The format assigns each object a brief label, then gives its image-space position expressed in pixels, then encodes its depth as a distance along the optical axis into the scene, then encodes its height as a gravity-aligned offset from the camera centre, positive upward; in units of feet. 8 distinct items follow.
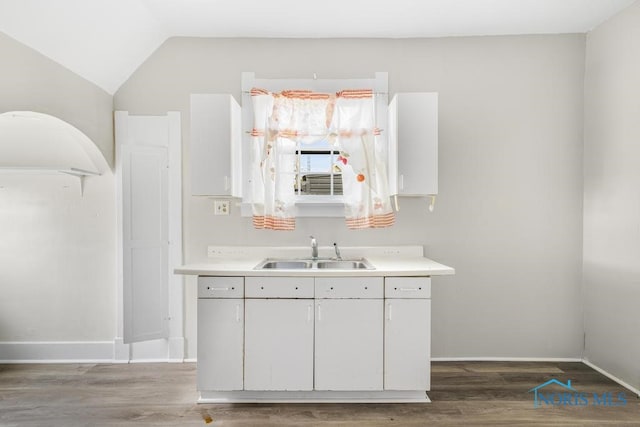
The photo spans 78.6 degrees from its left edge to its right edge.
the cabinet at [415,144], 8.70 +1.35
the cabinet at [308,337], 7.77 -2.64
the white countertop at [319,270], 7.72 -1.32
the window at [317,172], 9.88 +0.80
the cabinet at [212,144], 8.54 +1.31
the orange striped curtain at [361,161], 9.04 +0.99
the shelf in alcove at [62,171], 8.31 +0.72
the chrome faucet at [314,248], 9.46 -1.08
